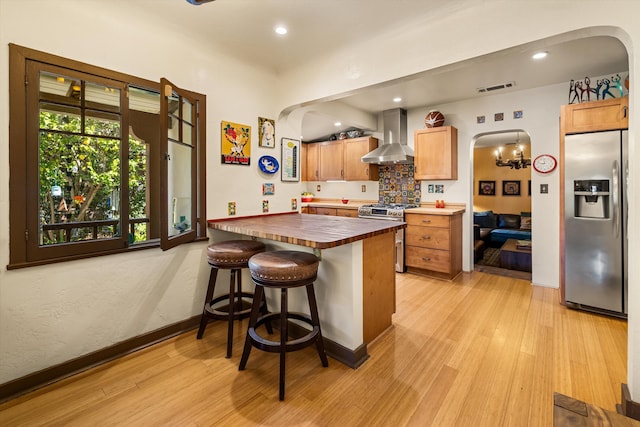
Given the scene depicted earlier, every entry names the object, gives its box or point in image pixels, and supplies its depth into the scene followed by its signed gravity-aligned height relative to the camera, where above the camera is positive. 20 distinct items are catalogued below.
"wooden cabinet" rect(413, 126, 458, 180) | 4.07 +0.87
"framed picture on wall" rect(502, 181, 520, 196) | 7.64 +0.64
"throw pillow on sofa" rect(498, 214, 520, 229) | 6.91 -0.22
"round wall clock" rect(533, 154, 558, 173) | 3.52 +0.60
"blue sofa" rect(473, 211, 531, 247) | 5.78 -0.33
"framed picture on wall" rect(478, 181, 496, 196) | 8.02 +0.68
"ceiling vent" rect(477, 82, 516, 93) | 3.48 +1.56
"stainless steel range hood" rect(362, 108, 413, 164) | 4.38 +1.14
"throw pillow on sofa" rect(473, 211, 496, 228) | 6.74 -0.16
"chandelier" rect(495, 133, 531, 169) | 5.97 +1.09
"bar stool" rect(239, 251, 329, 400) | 1.72 -0.42
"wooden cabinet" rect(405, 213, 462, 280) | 3.76 -0.43
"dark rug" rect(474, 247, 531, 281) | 4.05 -0.86
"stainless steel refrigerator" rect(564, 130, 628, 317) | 2.61 -0.09
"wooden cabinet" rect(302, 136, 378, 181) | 5.02 +1.01
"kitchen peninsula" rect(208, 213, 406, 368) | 1.93 -0.47
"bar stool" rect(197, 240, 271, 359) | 2.13 -0.37
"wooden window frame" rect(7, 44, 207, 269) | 1.68 +0.28
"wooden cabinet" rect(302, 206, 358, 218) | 4.89 +0.05
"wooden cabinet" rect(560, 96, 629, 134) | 2.59 +0.90
